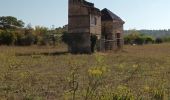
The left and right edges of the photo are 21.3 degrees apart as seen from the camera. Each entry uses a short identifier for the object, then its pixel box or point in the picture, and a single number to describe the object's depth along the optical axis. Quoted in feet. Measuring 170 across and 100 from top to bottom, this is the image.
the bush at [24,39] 213.87
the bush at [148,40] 317.30
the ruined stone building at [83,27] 144.77
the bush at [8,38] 206.18
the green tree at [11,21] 292.22
